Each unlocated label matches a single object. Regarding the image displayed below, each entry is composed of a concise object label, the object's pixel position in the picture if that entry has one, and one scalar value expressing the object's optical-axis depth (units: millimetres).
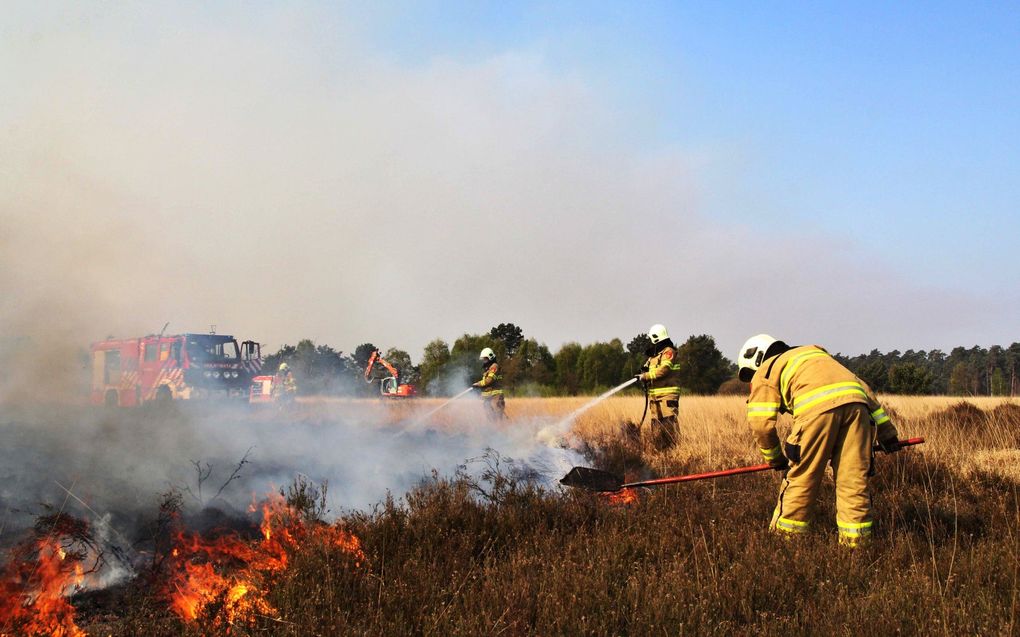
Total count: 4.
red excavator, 20469
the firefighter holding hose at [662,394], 9695
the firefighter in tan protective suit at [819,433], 4887
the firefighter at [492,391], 12156
